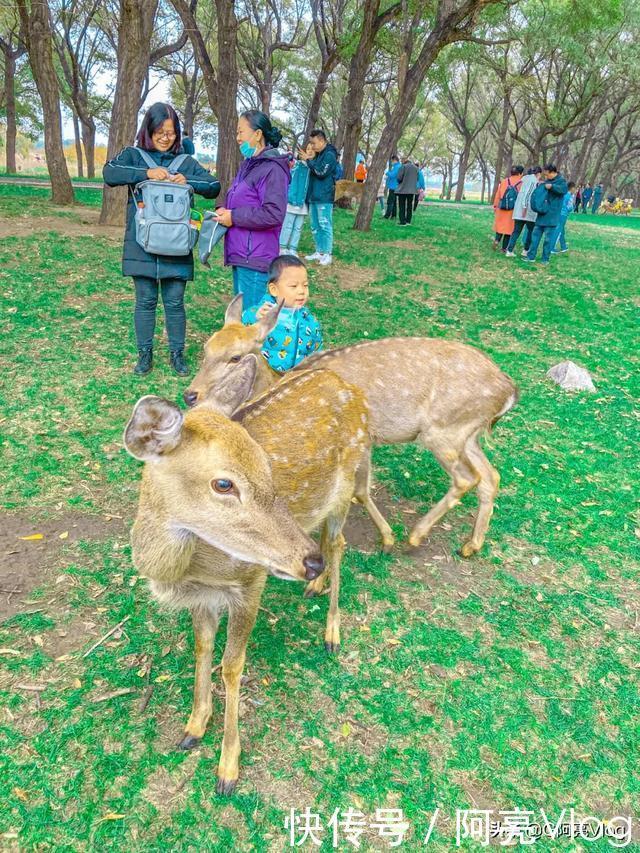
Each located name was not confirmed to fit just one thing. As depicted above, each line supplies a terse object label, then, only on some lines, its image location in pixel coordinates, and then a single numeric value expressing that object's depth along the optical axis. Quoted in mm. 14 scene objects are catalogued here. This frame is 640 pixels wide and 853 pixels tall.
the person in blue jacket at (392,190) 18616
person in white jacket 12617
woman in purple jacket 5074
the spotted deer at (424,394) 4012
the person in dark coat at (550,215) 12086
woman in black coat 5090
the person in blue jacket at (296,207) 9555
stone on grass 7008
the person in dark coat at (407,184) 16484
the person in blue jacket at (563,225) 14244
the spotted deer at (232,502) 2135
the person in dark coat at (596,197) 42031
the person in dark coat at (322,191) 10742
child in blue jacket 4102
